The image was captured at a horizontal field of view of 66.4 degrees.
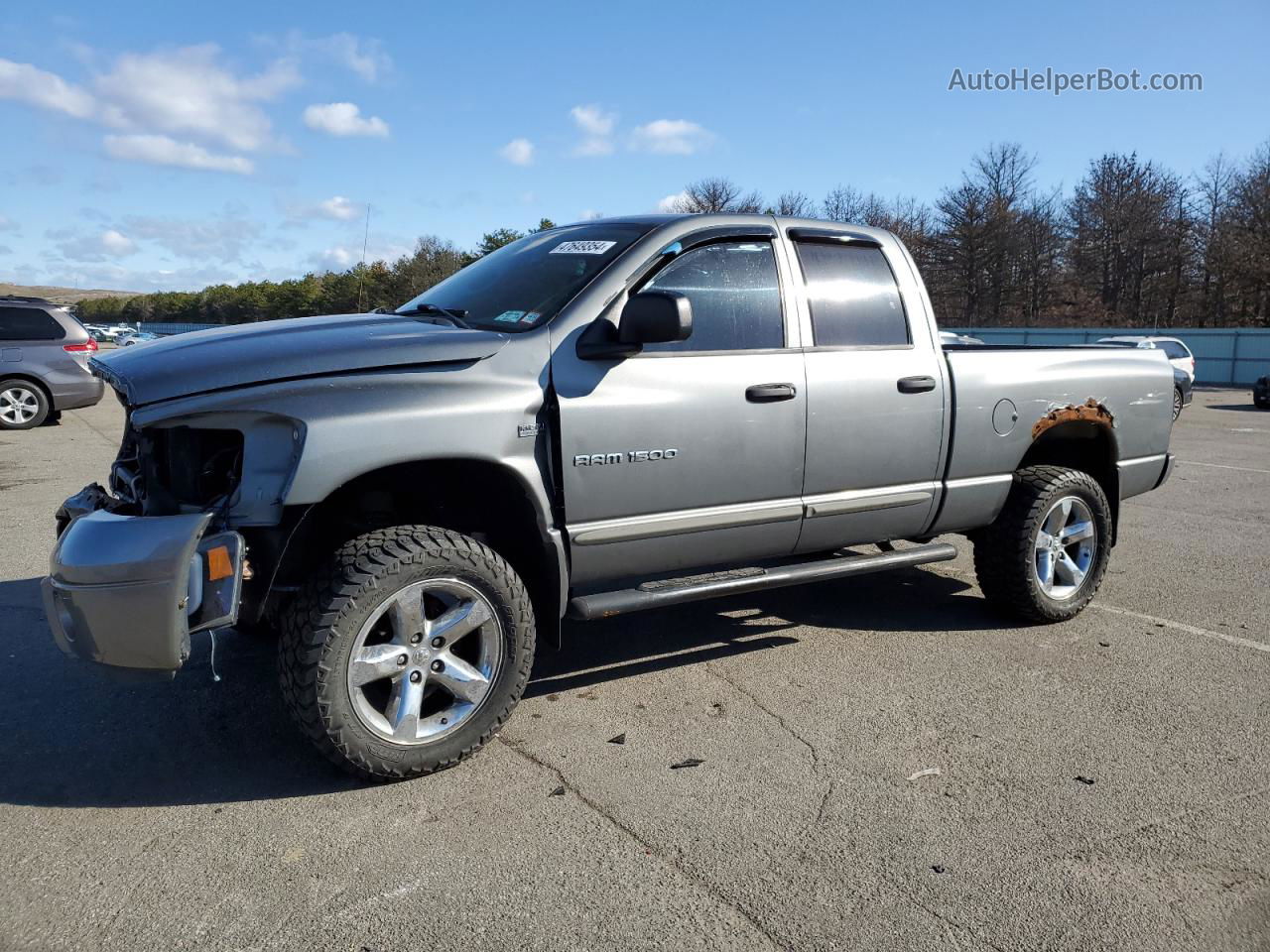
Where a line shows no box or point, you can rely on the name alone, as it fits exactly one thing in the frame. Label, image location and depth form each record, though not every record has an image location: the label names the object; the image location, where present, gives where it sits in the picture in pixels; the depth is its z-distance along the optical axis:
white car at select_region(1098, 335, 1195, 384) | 20.79
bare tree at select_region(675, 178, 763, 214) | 49.38
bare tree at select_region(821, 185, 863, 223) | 55.38
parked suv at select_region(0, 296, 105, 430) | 13.63
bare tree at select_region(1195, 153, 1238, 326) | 40.78
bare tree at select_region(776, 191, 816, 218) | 53.83
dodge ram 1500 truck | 3.16
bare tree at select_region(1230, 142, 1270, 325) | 38.56
